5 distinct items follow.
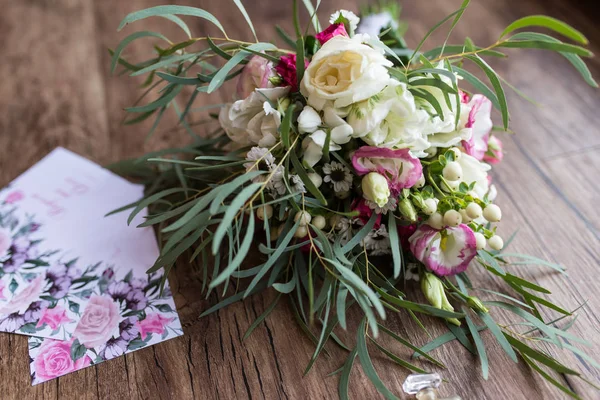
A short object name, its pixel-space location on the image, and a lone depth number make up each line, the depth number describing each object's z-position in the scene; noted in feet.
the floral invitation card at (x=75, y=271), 2.38
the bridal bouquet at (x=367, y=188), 2.07
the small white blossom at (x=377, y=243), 2.36
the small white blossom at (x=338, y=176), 2.26
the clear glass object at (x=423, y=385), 2.13
